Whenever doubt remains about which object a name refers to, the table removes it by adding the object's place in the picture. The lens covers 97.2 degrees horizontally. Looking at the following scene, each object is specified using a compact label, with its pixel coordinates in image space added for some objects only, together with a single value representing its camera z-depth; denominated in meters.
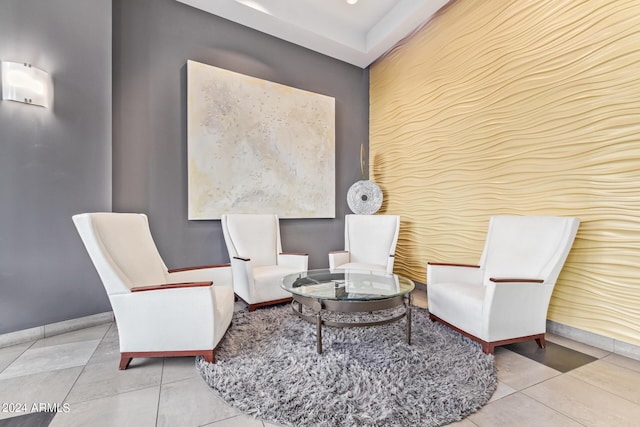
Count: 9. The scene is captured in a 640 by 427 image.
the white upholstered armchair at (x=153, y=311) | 1.79
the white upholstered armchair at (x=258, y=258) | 2.85
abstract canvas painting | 3.22
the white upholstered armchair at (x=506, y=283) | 2.00
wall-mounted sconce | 2.15
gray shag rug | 1.39
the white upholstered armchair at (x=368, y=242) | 3.50
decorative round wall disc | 4.22
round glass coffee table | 1.95
